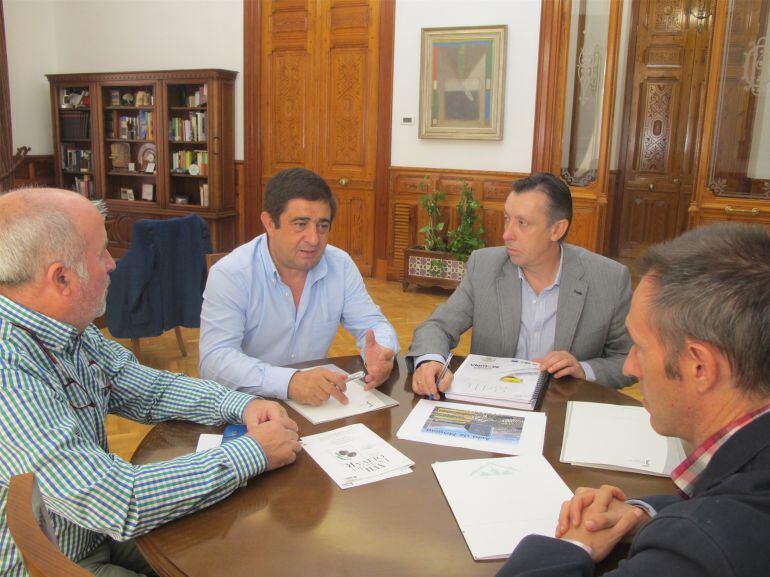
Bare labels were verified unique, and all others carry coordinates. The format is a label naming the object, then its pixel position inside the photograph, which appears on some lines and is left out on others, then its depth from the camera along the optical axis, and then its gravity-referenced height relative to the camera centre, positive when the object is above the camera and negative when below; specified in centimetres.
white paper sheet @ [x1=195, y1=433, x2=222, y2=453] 141 -63
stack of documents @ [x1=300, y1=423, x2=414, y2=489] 129 -62
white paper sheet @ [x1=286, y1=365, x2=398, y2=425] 160 -62
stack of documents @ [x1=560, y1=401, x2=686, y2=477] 135 -61
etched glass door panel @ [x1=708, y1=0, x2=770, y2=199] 473 +45
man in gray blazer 223 -45
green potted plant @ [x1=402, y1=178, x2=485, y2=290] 625 -81
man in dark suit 76 -32
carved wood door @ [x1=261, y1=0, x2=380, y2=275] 675 +62
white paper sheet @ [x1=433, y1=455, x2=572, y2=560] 109 -61
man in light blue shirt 205 -47
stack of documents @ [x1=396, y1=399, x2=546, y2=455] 145 -62
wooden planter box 625 -103
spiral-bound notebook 170 -60
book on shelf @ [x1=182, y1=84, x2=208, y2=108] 723 +62
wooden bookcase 721 +10
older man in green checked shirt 108 -48
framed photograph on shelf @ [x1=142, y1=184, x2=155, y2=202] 770 -47
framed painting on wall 617 +77
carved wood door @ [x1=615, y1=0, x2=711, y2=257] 752 +60
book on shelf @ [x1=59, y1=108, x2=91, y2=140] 771 +32
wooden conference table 101 -62
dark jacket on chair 398 -79
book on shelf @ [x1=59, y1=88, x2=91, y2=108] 772 +61
